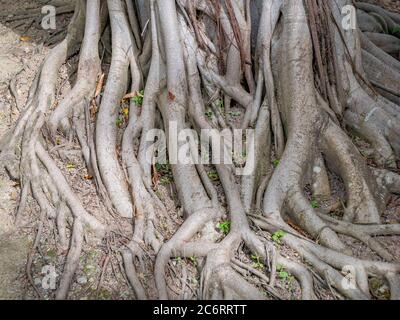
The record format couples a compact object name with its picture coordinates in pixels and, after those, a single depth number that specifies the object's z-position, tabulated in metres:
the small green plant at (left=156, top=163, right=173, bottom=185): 4.15
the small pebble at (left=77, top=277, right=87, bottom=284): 3.44
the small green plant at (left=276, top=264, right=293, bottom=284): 3.36
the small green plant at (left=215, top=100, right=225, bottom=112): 4.43
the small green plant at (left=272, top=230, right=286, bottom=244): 3.58
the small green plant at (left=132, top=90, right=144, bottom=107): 4.50
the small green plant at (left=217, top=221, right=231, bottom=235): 3.67
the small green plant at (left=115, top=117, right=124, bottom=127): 4.49
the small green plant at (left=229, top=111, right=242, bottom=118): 4.41
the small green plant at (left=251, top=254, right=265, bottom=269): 3.47
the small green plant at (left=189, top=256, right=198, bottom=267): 3.51
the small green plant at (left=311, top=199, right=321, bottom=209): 4.01
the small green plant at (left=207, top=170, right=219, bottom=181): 4.05
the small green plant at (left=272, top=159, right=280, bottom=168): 4.17
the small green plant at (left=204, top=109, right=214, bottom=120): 4.37
